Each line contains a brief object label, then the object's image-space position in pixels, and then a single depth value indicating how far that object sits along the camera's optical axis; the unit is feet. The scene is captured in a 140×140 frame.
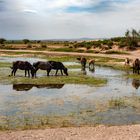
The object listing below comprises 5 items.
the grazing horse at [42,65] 110.42
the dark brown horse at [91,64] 141.18
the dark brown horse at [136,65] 119.96
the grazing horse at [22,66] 107.34
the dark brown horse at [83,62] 139.13
